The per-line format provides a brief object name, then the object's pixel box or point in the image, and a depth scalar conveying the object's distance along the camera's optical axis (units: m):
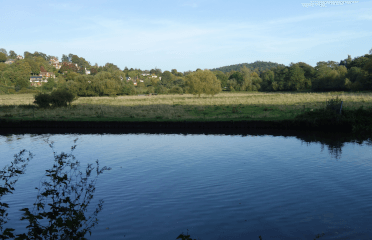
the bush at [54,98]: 41.28
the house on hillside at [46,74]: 182.38
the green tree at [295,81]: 107.26
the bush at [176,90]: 109.10
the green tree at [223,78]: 142.45
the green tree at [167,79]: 130.75
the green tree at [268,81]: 116.02
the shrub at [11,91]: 103.84
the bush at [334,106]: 27.39
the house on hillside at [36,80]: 145.93
